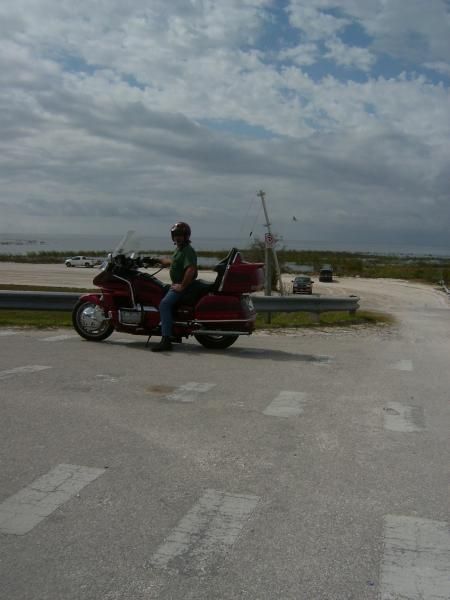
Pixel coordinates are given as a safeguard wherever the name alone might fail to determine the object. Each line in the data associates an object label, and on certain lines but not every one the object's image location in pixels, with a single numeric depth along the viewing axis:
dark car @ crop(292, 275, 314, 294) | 48.22
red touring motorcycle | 9.95
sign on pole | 28.62
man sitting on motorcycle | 9.73
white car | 83.44
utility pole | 28.70
